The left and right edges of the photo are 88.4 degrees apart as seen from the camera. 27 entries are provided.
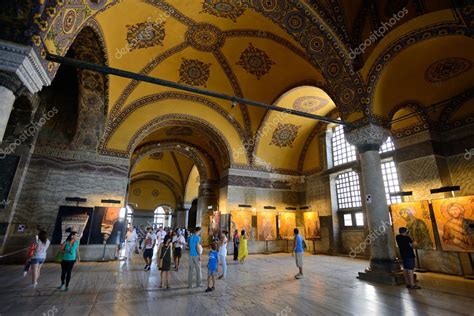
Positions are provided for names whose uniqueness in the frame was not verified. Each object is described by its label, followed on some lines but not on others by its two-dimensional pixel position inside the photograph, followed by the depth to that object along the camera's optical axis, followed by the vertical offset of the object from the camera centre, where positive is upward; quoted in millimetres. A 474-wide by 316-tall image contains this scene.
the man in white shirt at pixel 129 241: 9023 -408
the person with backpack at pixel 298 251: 6541 -471
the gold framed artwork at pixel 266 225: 12703 +360
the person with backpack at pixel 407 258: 5352 -490
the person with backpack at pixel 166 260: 5328 -627
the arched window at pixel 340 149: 12445 +4272
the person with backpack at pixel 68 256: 5023 -553
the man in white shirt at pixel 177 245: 7038 -411
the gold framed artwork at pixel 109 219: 9750 +386
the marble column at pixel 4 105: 3616 +1776
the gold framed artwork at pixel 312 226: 12581 +370
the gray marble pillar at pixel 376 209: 5867 +629
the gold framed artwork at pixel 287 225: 13202 +422
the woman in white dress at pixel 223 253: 6434 -558
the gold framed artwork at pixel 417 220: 7234 +446
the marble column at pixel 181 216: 22531 +1305
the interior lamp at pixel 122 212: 10094 +688
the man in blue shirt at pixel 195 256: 5371 -535
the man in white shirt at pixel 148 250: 7596 -600
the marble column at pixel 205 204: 14953 +1625
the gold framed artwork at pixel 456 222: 6286 +361
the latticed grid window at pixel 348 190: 11784 +2114
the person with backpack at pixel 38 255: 5334 -580
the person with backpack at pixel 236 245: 9961 -525
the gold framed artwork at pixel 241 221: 12099 +522
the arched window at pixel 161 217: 28786 +1451
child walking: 5051 -636
